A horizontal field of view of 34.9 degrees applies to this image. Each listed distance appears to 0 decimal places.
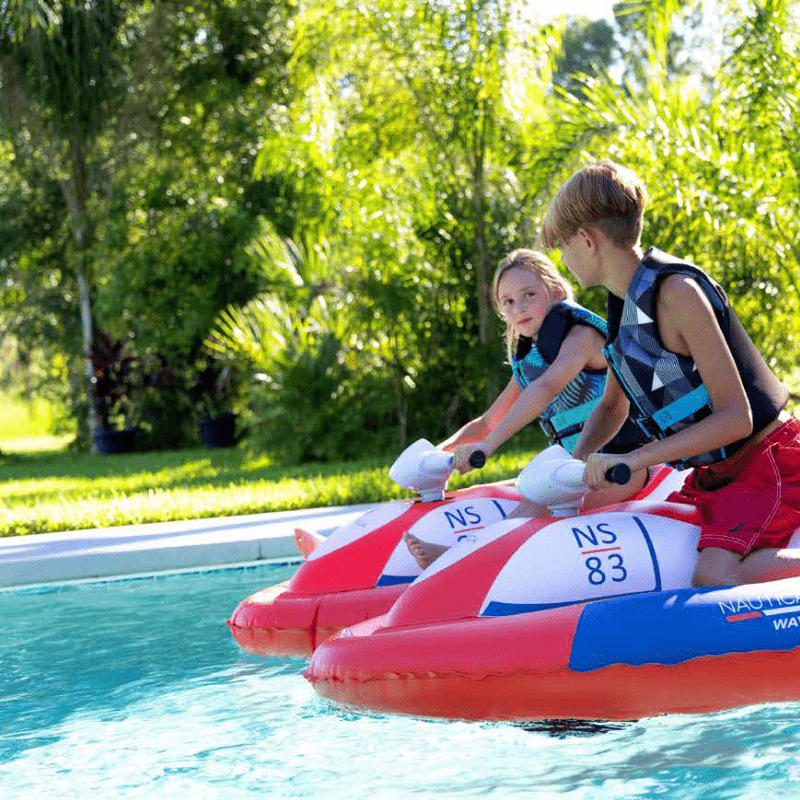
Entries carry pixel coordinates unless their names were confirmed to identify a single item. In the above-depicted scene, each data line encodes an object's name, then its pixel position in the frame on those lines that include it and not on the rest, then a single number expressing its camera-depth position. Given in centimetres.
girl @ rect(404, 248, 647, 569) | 450
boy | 336
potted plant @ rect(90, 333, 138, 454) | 1666
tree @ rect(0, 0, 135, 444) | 1523
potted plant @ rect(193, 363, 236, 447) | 1631
